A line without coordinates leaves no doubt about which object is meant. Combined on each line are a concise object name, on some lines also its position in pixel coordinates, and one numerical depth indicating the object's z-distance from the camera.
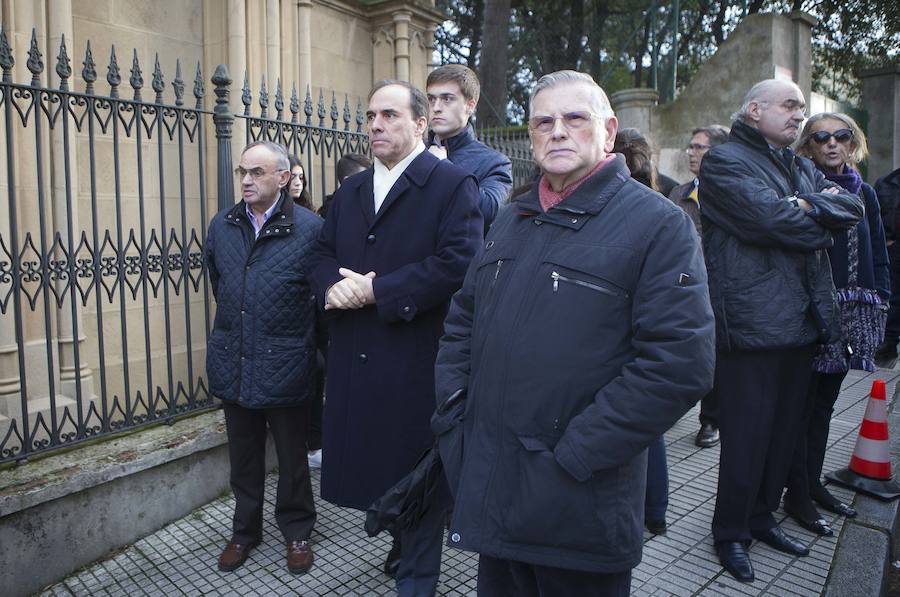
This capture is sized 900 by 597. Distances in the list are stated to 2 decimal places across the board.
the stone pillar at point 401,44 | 7.81
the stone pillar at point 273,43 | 6.63
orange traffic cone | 4.14
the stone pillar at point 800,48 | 10.02
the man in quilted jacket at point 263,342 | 3.25
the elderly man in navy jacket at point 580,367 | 1.84
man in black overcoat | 2.88
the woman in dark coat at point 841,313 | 3.64
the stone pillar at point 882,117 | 11.86
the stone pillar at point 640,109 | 10.20
